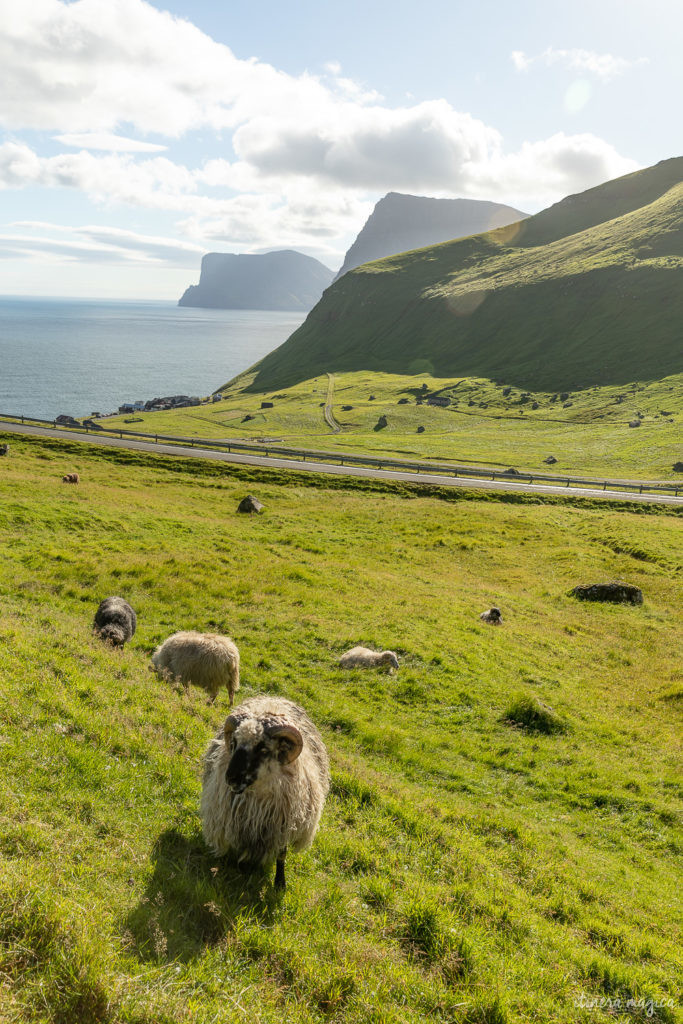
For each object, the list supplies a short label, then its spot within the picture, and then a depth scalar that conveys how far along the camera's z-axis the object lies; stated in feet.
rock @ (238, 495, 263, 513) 135.99
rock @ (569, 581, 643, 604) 93.66
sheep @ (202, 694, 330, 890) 21.49
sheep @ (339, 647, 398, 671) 56.18
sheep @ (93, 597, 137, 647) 49.78
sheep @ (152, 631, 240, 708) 42.98
